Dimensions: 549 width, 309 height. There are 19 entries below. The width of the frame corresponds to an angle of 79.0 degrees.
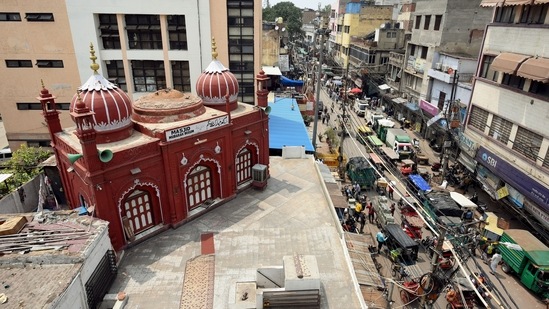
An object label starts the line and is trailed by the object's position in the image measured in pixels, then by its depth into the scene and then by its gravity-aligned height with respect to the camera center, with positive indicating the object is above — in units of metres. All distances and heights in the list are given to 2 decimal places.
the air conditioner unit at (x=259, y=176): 21.19 -8.79
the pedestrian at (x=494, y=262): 18.59 -12.06
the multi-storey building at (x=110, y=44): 26.55 -1.24
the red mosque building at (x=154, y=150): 14.52 -5.57
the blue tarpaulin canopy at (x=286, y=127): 28.62 -8.92
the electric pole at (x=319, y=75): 25.33 -3.35
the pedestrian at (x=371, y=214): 23.45 -12.12
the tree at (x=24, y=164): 18.90 -7.85
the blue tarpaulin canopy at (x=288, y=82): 49.97 -7.35
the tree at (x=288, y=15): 104.12 +4.62
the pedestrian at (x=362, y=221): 21.88 -11.80
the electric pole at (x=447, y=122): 28.36 -7.75
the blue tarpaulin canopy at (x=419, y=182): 25.41 -11.10
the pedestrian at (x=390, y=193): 26.32 -12.10
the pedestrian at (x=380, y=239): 19.95 -11.74
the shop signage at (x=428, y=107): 36.34 -7.96
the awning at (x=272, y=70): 45.06 -5.27
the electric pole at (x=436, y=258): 10.09 -6.69
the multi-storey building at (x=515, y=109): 20.14 -4.91
